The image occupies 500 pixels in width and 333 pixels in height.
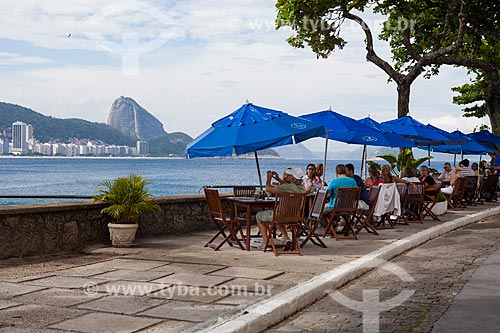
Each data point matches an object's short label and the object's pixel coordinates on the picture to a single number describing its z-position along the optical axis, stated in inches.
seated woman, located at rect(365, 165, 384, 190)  648.4
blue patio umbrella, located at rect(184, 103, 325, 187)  471.2
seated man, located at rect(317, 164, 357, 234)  512.4
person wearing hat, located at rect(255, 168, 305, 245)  449.1
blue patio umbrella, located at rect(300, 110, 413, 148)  628.1
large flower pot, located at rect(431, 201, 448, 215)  755.4
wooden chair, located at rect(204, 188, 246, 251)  453.4
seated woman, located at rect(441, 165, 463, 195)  825.5
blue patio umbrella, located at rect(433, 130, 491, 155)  955.7
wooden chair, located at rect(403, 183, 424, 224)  669.3
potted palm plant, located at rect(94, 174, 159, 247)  454.9
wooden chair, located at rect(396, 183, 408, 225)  649.6
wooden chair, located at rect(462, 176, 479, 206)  892.0
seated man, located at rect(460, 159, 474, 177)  931.7
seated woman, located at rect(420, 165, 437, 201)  727.1
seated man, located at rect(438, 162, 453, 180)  930.4
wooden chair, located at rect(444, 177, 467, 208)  835.4
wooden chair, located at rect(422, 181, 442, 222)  695.8
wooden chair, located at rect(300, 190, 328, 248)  472.7
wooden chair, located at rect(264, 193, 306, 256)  436.5
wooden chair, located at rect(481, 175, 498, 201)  1012.5
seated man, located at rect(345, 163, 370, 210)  550.3
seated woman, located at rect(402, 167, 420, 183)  692.1
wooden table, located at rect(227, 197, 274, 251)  453.4
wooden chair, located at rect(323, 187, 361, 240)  505.0
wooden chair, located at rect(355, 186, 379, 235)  553.0
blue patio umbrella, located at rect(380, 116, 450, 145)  797.9
